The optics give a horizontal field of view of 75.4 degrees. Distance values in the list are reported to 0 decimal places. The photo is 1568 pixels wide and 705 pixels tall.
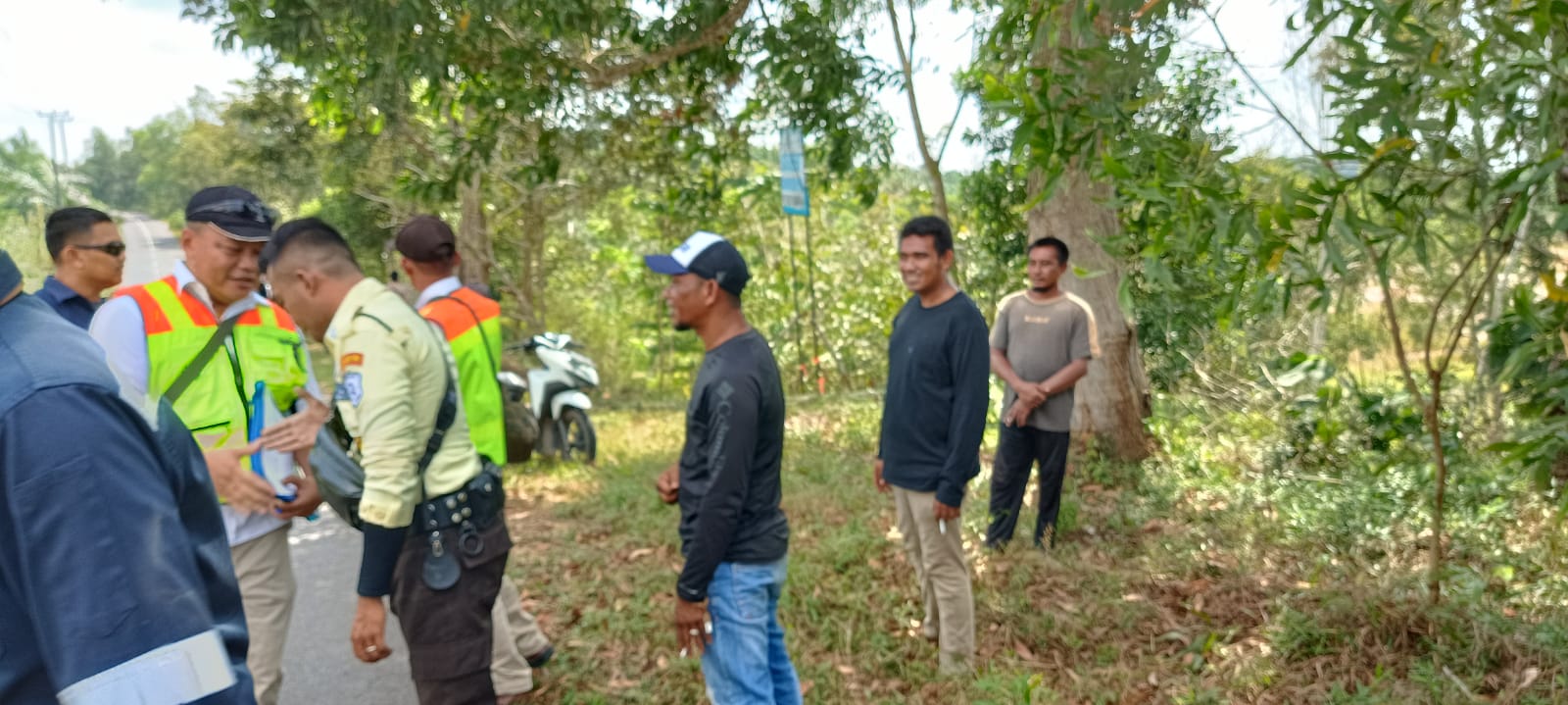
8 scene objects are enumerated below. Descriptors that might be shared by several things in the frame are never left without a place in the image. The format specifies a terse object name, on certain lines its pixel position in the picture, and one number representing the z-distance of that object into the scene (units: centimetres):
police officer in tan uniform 312
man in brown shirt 564
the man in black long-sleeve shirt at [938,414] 420
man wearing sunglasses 467
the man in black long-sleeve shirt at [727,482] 303
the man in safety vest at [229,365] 325
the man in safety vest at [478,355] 379
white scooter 931
